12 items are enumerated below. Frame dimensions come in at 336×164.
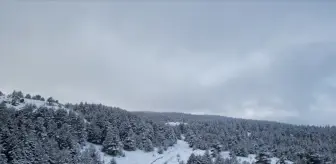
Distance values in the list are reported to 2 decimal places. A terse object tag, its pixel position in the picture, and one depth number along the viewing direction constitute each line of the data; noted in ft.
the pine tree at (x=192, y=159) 431.02
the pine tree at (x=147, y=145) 520.42
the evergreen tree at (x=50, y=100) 553.23
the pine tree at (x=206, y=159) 426.92
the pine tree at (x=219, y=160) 436.97
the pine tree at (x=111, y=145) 473.67
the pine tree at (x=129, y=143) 508.12
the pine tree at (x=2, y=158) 298.45
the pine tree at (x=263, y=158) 179.52
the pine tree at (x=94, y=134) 497.05
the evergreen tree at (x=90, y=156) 381.81
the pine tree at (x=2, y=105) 418.35
